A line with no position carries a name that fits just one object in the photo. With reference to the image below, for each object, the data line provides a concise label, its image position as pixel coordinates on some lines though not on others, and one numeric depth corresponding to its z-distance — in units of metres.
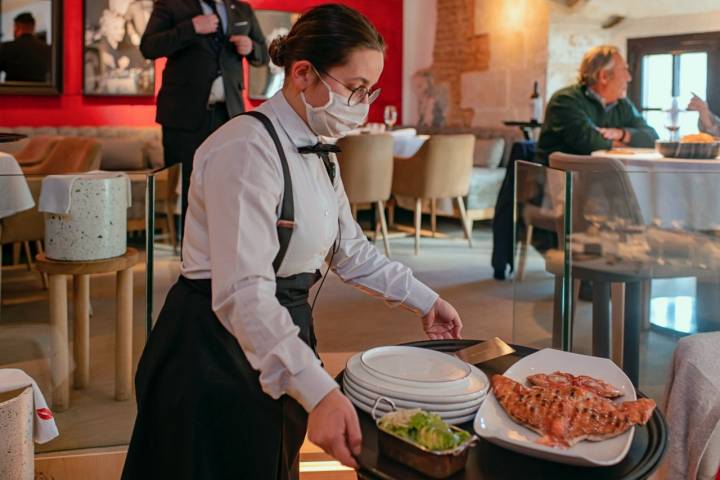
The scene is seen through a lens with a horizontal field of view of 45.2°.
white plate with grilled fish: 1.12
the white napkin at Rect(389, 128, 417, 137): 7.37
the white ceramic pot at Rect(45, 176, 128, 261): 2.47
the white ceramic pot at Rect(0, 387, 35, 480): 2.07
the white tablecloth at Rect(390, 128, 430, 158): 7.12
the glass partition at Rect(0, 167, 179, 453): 2.37
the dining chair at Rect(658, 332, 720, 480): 1.88
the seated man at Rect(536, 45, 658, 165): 4.77
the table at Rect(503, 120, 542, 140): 6.33
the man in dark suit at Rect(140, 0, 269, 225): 3.59
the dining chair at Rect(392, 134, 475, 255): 6.59
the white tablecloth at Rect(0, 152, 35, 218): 2.28
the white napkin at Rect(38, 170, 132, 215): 2.41
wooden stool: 2.48
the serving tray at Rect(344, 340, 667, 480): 1.08
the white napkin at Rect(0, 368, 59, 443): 2.21
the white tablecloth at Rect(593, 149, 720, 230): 2.49
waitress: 1.37
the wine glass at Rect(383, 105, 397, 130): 7.35
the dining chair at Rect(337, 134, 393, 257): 6.14
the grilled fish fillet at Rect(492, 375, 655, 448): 1.16
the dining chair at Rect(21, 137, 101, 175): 4.95
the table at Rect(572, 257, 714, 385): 2.66
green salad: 1.09
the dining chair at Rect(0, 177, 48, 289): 2.34
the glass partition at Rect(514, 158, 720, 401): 2.54
